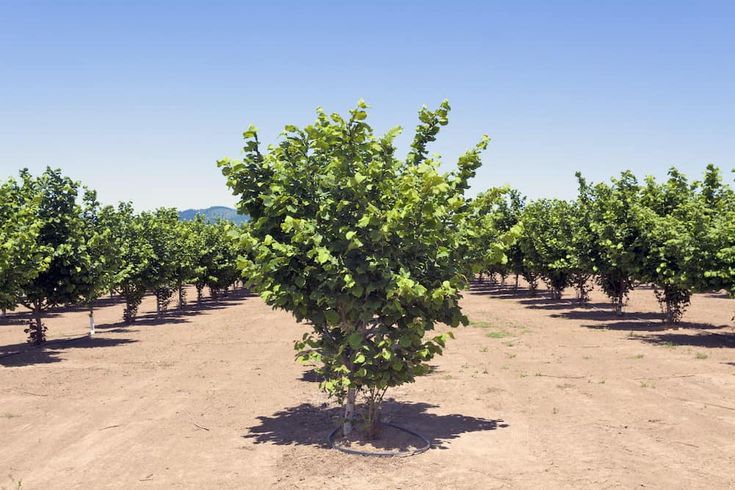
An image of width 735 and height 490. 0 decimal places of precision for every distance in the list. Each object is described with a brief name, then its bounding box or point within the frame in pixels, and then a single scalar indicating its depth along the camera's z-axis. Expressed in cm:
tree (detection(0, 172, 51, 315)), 1984
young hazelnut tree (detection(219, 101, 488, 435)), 1035
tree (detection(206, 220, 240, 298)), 5128
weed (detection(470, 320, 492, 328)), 3194
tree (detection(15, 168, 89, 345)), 2448
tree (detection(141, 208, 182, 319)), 3616
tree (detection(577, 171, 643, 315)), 2862
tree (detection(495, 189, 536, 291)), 5131
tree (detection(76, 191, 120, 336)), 2484
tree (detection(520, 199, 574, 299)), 4103
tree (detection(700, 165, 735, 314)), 2114
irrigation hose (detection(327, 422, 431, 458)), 1083
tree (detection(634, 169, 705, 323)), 2339
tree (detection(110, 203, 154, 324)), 3428
